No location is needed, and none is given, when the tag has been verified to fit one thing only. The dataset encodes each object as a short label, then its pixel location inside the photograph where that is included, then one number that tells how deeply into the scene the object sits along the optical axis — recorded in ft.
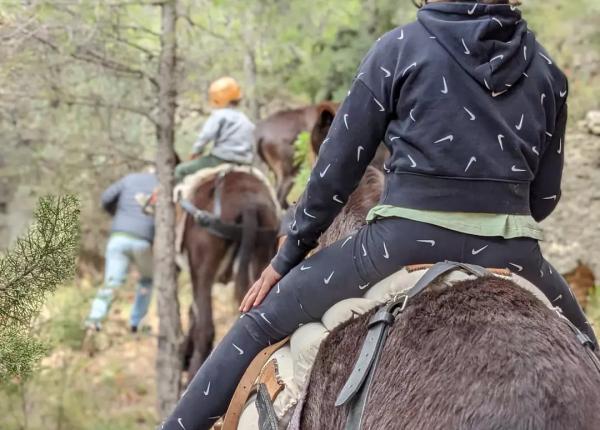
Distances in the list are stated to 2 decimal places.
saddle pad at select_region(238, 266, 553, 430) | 8.05
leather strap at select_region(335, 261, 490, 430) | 7.32
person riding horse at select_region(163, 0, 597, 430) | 7.83
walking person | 26.63
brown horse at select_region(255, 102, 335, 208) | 33.71
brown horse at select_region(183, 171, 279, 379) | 23.80
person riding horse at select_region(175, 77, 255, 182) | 24.12
